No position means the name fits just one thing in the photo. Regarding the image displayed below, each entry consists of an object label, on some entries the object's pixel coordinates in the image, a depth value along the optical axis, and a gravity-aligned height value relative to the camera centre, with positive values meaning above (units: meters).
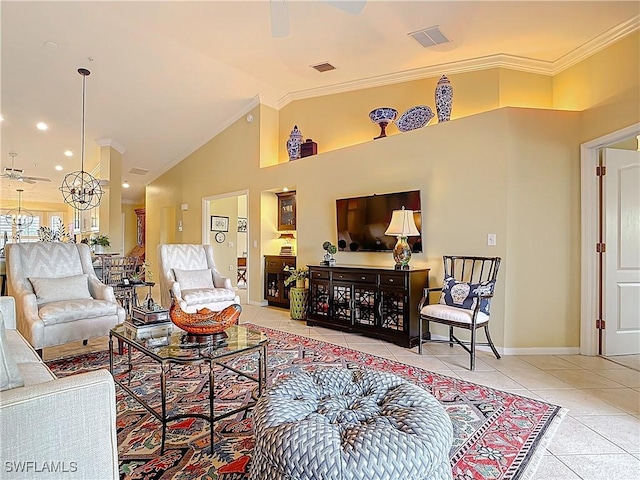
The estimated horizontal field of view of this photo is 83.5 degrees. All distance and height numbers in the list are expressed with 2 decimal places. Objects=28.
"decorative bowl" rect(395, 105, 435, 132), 4.31 +1.49
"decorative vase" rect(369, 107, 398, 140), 4.63 +1.61
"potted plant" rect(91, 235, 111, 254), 5.27 -0.03
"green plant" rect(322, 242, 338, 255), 4.80 -0.11
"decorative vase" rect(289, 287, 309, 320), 5.09 -0.90
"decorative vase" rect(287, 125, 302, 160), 5.81 +1.57
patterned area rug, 1.72 -1.09
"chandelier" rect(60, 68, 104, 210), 5.00 +0.86
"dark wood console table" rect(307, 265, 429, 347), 3.78 -0.70
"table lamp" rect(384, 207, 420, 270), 3.96 +0.09
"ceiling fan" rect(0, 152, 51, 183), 6.46 +1.26
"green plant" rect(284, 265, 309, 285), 5.12 -0.49
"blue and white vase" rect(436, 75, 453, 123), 4.07 +1.62
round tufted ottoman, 1.16 -0.70
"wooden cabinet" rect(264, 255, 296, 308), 5.94 -0.66
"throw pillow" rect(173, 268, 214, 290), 4.38 -0.48
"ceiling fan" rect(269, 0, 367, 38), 2.34 +1.53
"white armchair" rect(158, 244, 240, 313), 4.15 -0.50
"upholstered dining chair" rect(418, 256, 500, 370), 3.22 -0.55
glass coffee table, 1.88 -0.63
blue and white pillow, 3.36 -0.52
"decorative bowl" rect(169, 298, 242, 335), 2.16 -0.49
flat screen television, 4.17 +0.26
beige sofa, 1.03 -0.57
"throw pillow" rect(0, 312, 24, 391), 1.17 -0.44
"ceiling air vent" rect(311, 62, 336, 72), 4.73 +2.32
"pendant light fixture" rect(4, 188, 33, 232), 11.73 +0.91
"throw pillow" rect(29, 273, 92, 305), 3.28 -0.46
